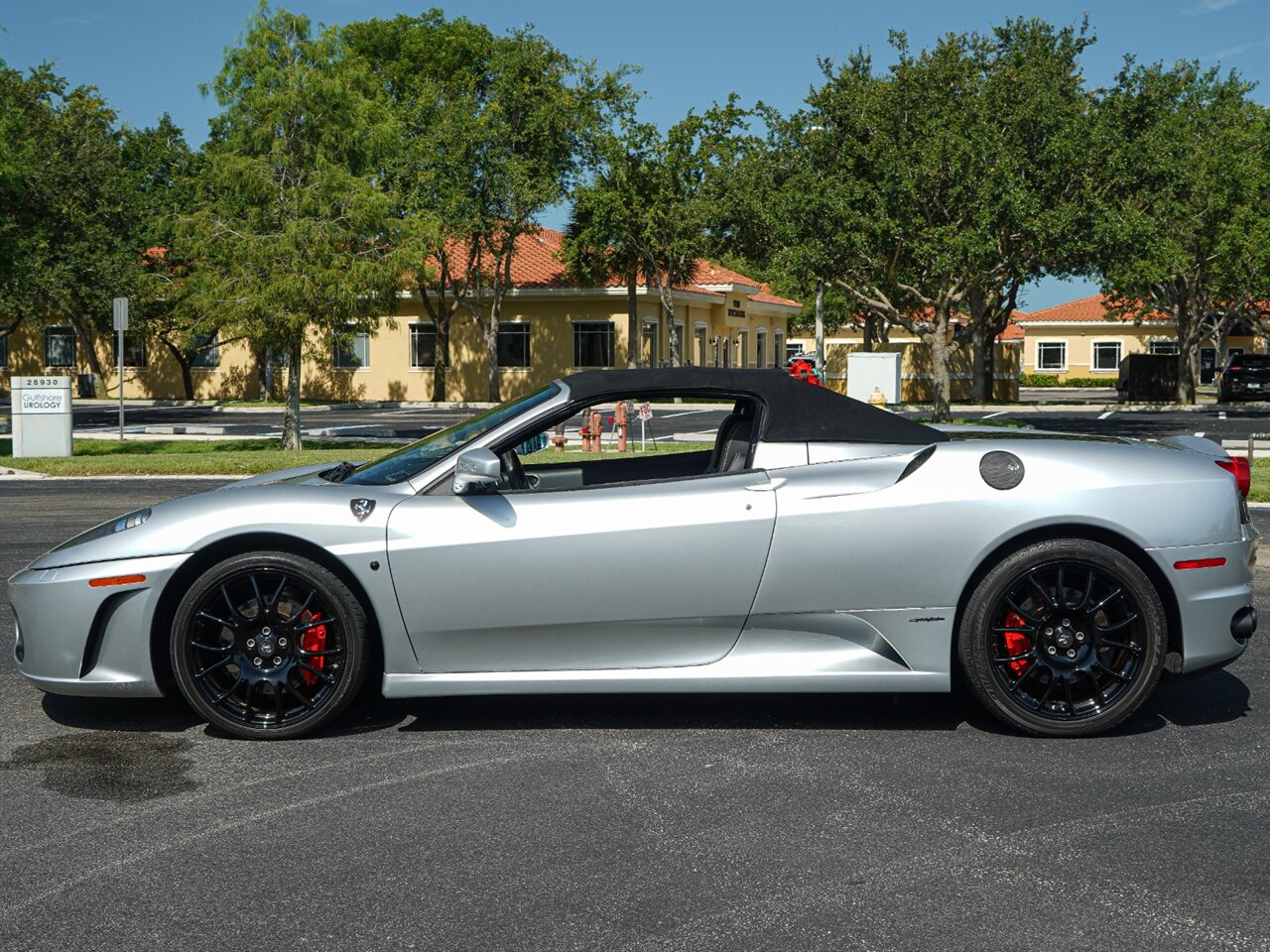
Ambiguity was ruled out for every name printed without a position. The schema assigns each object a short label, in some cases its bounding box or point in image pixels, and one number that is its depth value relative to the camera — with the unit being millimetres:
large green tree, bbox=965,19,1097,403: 28469
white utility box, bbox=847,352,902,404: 28672
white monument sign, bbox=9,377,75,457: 21203
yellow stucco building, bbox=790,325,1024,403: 51000
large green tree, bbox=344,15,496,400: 42875
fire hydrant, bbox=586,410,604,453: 19859
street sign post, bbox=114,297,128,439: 23453
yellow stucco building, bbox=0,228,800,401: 47156
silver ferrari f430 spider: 5051
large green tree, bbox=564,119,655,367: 43219
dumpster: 46250
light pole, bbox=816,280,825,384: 36562
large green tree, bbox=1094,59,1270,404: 29719
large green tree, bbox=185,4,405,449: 22250
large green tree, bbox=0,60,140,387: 43812
